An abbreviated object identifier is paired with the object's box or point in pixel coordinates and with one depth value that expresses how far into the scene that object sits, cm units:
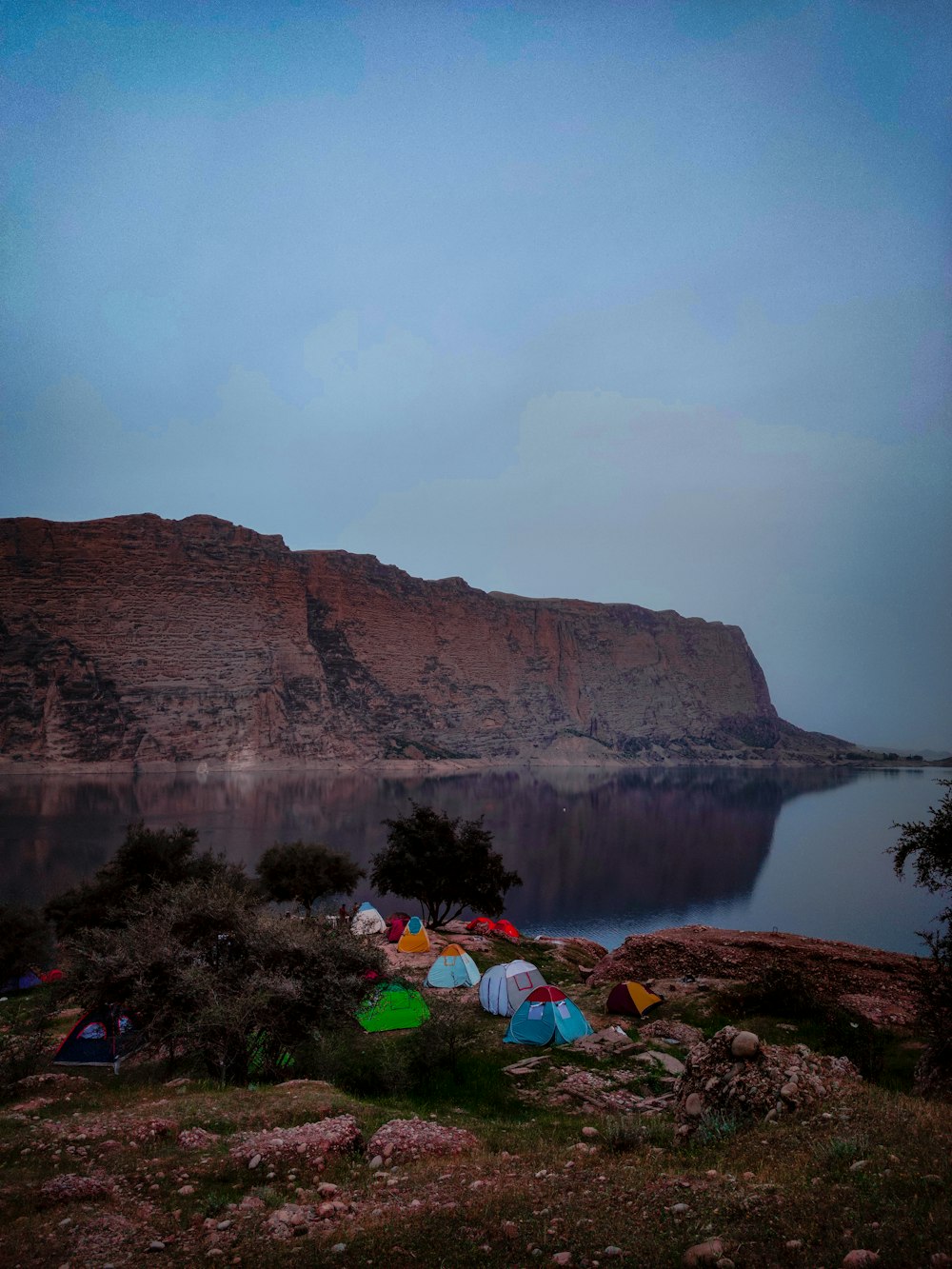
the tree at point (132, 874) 2492
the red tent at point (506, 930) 2784
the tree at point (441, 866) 2988
